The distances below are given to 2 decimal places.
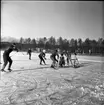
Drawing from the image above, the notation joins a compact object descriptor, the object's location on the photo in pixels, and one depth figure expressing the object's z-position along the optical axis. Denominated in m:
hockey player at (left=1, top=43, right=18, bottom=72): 4.83
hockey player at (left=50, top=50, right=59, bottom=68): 6.40
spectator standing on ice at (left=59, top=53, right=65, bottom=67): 6.78
